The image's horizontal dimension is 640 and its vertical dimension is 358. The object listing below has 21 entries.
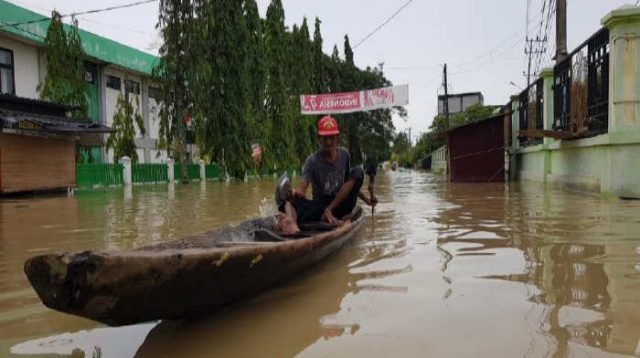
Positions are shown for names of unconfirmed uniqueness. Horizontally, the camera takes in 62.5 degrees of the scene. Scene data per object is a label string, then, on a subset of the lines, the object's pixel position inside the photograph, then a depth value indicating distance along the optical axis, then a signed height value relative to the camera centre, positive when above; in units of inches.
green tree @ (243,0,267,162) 887.7 +168.6
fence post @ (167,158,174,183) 946.7 -3.8
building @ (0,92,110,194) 532.4 +30.6
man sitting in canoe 215.3 -7.1
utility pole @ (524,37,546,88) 1371.8 +289.0
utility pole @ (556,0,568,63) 586.8 +154.3
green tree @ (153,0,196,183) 758.5 +151.6
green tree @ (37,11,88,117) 721.6 +143.3
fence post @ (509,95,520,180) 827.6 +49.2
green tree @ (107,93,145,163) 879.7 +61.7
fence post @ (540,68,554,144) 575.8 +72.1
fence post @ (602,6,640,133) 369.7 +65.7
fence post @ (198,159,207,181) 1043.1 -4.9
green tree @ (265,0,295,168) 1053.2 +126.1
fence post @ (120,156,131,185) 812.0 -0.1
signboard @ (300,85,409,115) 866.8 +114.6
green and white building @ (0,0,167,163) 745.6 +175.5
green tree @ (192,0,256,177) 761.0 +126.0
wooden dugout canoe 81.4 -19.5
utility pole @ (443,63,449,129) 1424.7 +214.3
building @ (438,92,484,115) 2539.4 +318.9
